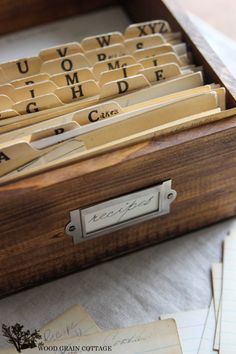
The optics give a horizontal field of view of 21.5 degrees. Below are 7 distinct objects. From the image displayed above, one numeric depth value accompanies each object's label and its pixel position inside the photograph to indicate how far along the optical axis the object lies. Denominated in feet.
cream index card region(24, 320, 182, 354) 2.20
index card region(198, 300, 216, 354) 2.24
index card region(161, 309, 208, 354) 2.25
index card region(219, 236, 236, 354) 2.25
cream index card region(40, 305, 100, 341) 2.26
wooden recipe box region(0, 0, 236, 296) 2.04
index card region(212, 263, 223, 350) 2.26
